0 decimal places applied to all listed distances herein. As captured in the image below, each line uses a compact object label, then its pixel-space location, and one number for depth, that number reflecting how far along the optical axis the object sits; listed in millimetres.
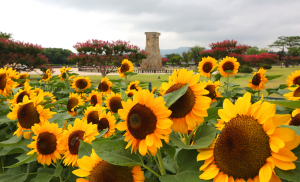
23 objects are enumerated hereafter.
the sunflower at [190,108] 641
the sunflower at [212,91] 1644
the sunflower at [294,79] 2093
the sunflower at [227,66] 2754
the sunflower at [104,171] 636
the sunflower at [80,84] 2936
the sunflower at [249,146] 438
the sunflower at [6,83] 1915
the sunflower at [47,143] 1062
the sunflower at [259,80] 2742
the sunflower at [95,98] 2315
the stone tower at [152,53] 27422
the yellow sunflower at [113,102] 1797
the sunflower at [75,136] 969
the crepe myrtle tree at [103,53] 13820
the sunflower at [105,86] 2829
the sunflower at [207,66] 2641
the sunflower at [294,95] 1269
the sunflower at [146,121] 601
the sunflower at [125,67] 3333
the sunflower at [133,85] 2875
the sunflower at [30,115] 1230
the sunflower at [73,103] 2010
